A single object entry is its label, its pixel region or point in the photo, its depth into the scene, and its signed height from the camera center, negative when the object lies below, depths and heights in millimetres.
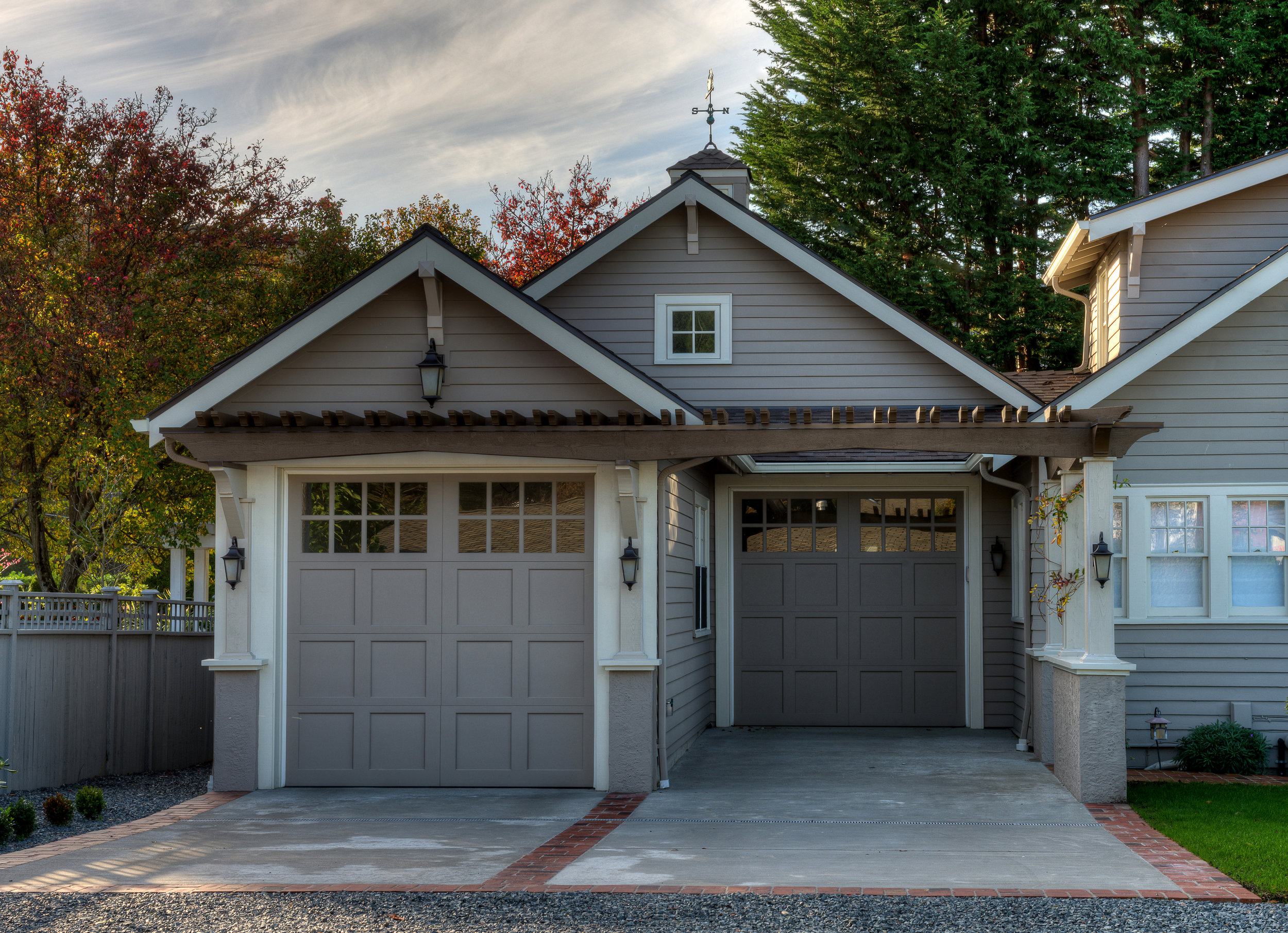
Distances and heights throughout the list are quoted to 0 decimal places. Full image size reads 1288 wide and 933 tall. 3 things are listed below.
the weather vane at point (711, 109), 13539 +4994
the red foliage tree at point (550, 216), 26000 +7145
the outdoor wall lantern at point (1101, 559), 8500 -227
